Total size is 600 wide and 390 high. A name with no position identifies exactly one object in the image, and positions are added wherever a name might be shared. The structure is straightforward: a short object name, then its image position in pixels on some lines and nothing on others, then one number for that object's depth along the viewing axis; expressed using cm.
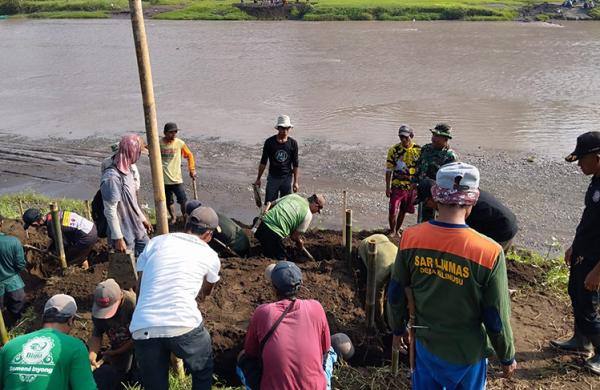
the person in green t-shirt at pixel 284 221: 616
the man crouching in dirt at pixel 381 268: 503
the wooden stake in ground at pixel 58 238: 611
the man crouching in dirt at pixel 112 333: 414
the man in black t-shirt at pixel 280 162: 753
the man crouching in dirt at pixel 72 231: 649
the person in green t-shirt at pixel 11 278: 545
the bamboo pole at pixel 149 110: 389
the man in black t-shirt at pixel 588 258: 401
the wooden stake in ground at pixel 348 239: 613
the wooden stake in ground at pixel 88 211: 772
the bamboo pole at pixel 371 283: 485
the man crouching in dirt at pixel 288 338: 316
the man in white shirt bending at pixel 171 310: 336
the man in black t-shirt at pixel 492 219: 467
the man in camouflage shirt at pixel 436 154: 611
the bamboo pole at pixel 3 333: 496
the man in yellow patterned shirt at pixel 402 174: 707
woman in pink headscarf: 509
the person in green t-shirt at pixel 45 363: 300
